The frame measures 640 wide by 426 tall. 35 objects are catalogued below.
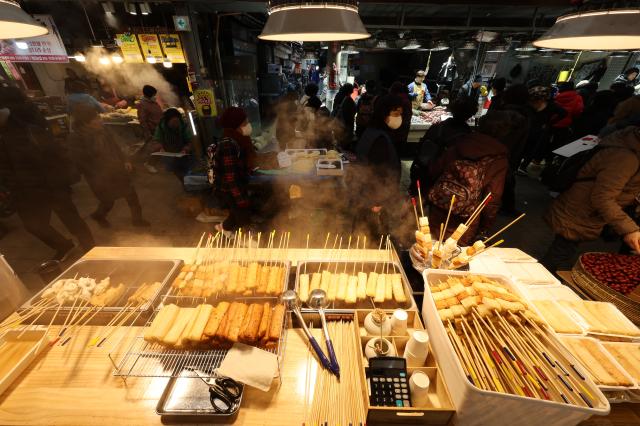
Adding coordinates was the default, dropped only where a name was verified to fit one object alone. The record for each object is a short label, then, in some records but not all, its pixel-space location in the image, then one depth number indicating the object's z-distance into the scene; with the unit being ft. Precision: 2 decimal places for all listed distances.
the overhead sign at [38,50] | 23.03
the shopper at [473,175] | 9.89
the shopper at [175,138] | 19.58
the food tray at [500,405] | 3.92
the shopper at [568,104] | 24.57
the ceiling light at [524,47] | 30.37
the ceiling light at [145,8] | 19.44
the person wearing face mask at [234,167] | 12.87
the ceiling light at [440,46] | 31.04
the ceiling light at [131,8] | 19.15
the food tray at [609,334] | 5.74
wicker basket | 7.45
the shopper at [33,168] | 11.29
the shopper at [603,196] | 8.80
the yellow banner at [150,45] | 20.59
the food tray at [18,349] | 5.51
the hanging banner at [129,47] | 20.90
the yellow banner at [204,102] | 20.88
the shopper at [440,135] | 13.55
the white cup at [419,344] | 5.20
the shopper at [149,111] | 25.39
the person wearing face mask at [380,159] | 12.07
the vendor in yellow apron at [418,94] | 33.55
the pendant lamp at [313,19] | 5.80
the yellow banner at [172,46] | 20.39
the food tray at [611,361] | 4.73
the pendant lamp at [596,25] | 5.18
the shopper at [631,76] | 29.69
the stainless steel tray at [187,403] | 4.94
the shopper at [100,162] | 14.76
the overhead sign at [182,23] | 18.60
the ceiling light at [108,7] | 18.85
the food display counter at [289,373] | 4.69
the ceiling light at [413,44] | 29.09
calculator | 4.73
